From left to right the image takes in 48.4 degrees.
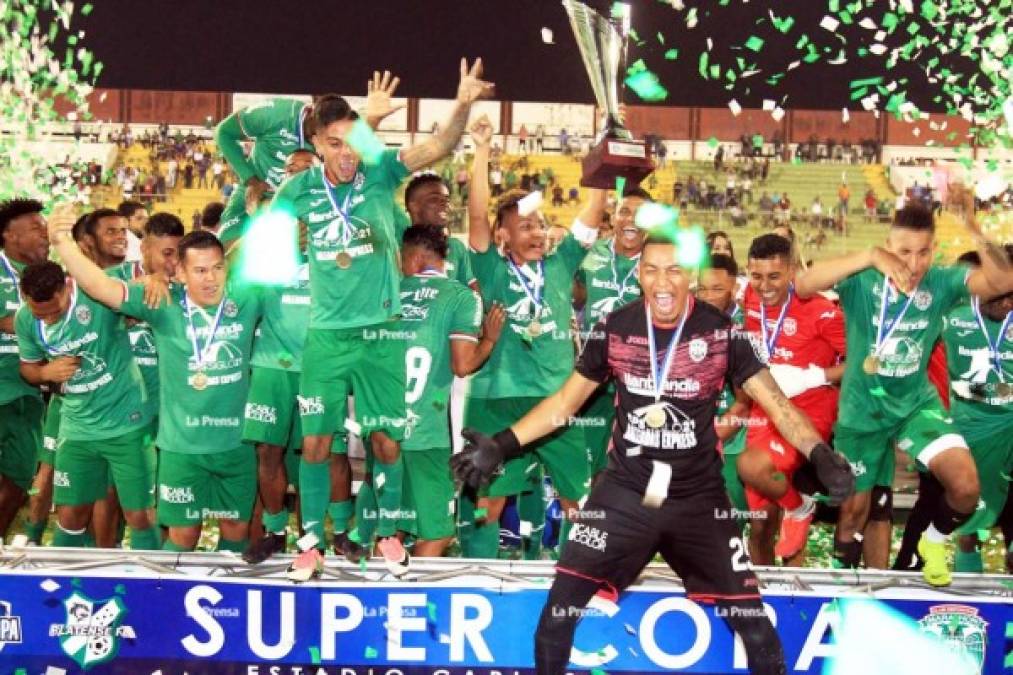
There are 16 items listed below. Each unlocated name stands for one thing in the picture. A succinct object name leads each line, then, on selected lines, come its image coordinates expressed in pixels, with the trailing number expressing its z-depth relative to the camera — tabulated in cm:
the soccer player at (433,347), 595
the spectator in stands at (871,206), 2058
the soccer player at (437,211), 648
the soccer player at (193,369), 559
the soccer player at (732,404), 638
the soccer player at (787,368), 609
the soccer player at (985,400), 625
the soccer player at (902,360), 545
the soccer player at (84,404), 591
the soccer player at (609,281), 668
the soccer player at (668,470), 444
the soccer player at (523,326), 620
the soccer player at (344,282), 554
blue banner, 508
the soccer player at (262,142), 666
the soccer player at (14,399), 681
